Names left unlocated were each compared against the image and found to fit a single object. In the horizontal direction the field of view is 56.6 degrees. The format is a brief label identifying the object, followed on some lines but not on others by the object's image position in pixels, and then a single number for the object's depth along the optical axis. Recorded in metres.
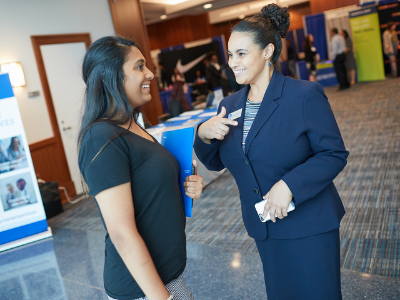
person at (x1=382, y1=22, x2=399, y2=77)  11.03
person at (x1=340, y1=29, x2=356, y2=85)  11.58
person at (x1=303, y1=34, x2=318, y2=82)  11.76
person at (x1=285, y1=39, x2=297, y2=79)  14.37
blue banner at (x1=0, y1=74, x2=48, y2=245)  4.00
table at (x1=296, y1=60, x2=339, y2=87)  11.97
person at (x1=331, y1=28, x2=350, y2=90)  10.77
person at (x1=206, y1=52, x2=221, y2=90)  9.90
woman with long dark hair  1.05
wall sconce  5.00
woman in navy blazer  1.38
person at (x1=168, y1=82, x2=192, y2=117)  6.87
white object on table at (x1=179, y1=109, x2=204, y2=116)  5.84
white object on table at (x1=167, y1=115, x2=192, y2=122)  5.53
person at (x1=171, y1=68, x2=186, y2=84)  12.33
